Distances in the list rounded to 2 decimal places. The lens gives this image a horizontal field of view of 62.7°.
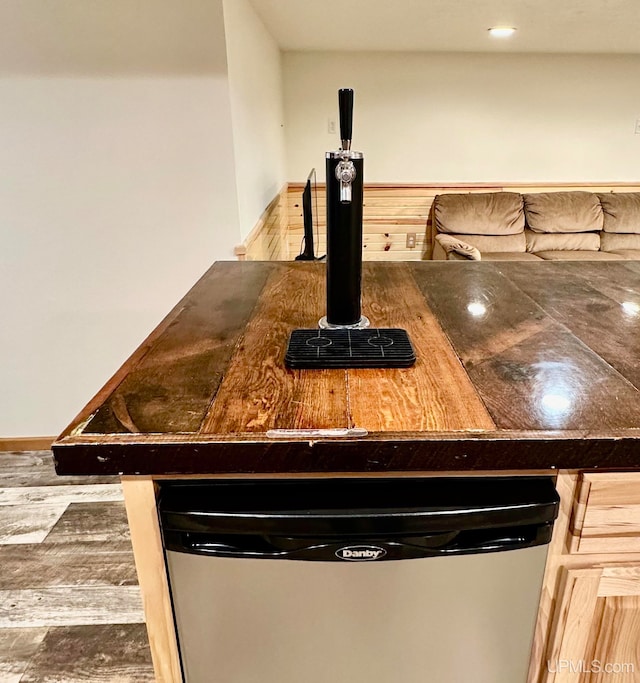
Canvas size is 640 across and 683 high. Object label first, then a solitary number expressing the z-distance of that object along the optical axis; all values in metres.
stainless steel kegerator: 0.74
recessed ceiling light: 3.05
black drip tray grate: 0.89
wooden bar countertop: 0.69
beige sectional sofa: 4.03
